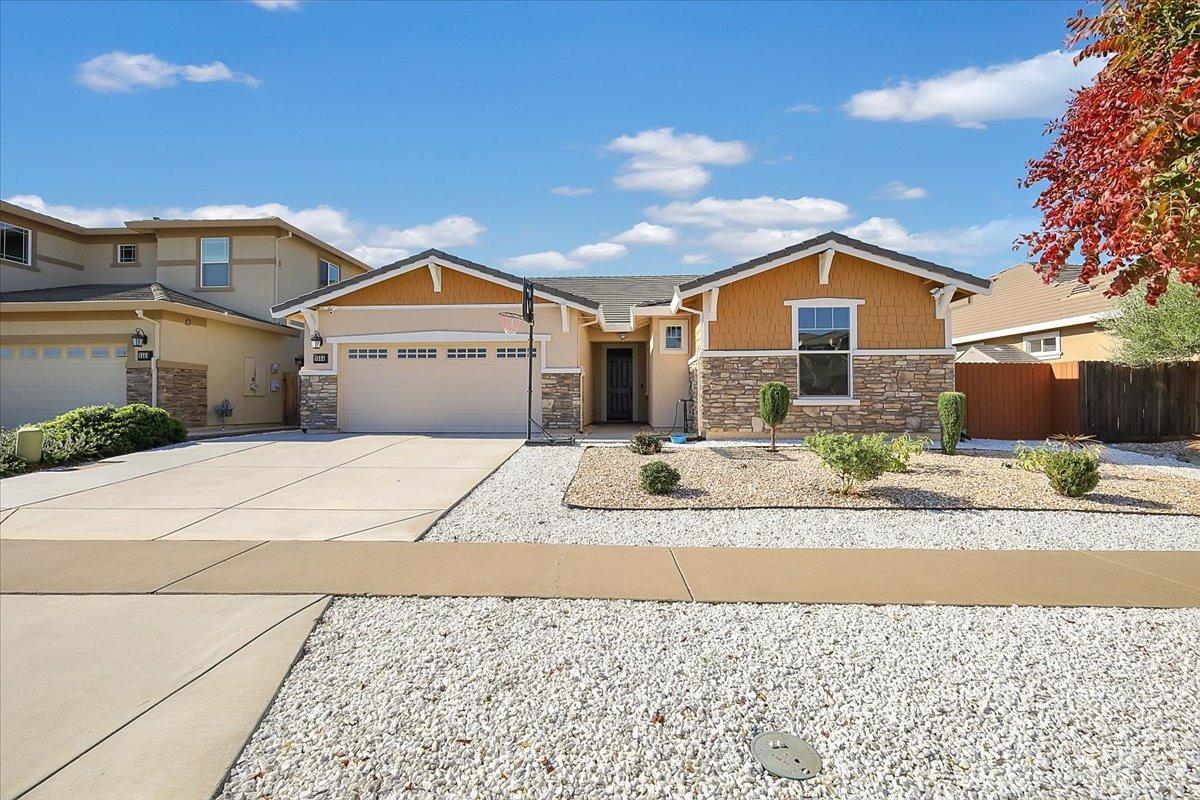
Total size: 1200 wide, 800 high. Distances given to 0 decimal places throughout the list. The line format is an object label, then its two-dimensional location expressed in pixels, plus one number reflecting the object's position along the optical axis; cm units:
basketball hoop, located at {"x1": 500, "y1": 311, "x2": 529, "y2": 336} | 1426
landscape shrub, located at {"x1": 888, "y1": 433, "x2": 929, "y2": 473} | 765
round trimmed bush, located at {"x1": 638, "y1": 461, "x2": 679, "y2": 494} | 791
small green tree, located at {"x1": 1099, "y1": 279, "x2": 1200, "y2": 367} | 1359
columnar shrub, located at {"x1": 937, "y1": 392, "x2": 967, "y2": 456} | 1120
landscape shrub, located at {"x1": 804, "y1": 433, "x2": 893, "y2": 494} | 748
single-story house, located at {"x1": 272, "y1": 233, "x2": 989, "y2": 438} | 1320
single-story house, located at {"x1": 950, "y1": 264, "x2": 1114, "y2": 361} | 1867
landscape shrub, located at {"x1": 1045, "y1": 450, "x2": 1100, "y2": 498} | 756
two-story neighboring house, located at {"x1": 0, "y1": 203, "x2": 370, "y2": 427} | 1592
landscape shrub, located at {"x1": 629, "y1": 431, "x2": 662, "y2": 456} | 1123
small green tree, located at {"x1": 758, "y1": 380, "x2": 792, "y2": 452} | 1130
